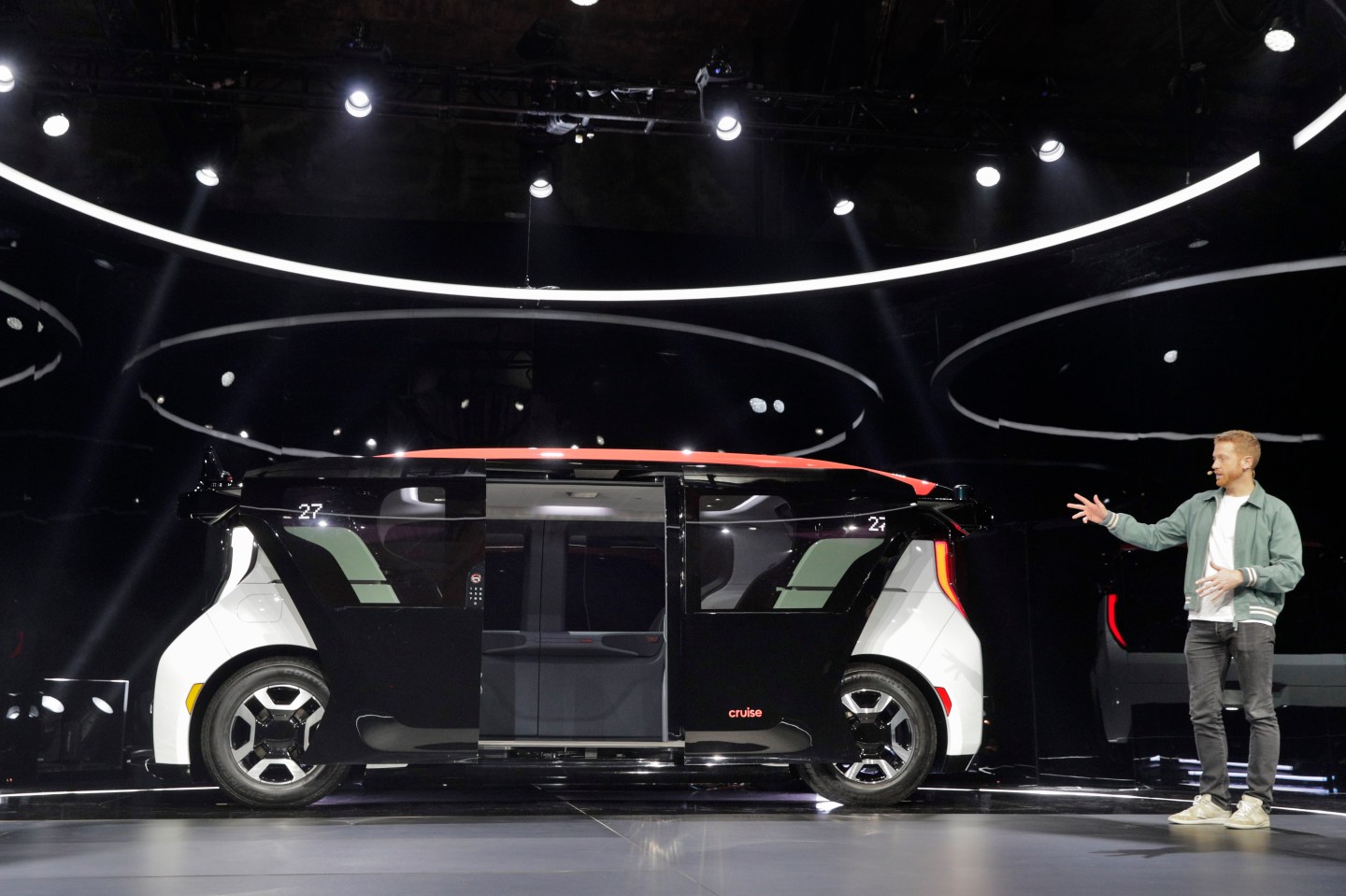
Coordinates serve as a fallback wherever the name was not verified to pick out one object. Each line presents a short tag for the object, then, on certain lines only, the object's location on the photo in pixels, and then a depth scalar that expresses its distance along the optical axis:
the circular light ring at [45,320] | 7.05
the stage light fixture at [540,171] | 7.79
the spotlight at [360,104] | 6.85
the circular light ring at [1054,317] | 7.09
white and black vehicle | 4.73
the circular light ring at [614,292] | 6.99
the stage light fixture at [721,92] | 7.04
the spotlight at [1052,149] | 7.41
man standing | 4.40
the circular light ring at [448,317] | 7.82
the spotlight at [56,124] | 6.82
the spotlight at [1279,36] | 6.17
